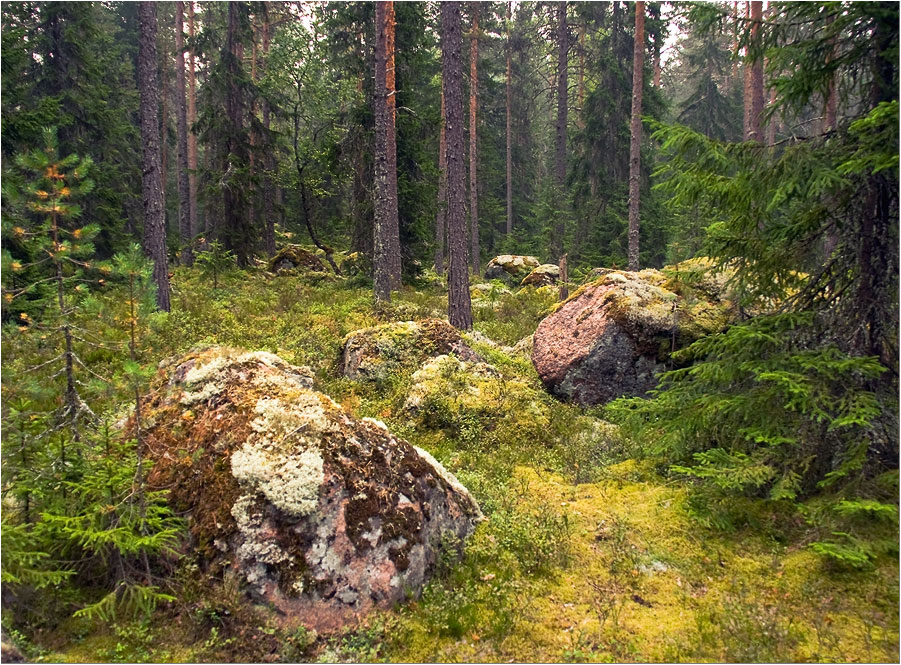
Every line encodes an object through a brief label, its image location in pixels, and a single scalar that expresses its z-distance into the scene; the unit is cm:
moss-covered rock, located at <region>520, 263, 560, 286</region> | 2653
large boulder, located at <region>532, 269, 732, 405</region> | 988
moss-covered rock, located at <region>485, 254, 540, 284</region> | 2919
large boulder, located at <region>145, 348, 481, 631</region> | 449
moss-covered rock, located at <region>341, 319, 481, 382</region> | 1004
